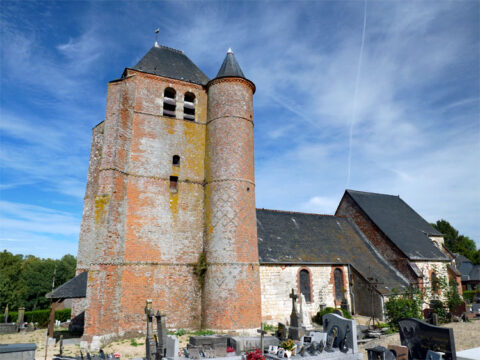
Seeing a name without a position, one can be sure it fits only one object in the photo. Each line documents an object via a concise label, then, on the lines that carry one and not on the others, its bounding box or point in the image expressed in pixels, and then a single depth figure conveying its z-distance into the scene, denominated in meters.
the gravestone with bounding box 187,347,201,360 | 9.62
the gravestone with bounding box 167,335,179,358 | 9.74
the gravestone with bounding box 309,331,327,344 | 11.28
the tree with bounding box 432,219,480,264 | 55.22
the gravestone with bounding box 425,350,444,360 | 8.12
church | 13.98
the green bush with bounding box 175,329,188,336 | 14.04
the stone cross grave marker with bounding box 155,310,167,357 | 10.00
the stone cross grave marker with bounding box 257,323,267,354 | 10.74
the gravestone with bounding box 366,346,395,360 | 8.64
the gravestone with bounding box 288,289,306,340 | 12.76
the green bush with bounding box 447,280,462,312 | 18.30
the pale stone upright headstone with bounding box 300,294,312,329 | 15.71
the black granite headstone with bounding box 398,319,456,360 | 8.27
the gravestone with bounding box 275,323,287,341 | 12.57
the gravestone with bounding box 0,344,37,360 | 7.55
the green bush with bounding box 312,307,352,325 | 17.04
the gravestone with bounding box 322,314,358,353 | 10.51
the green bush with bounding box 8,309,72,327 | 23.33
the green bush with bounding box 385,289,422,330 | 15.14
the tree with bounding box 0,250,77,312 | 36.47
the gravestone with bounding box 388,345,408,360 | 9.03
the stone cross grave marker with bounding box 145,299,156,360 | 9.43
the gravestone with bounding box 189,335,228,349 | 11.05
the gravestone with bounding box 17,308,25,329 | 18.68
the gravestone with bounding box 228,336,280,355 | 10.90
